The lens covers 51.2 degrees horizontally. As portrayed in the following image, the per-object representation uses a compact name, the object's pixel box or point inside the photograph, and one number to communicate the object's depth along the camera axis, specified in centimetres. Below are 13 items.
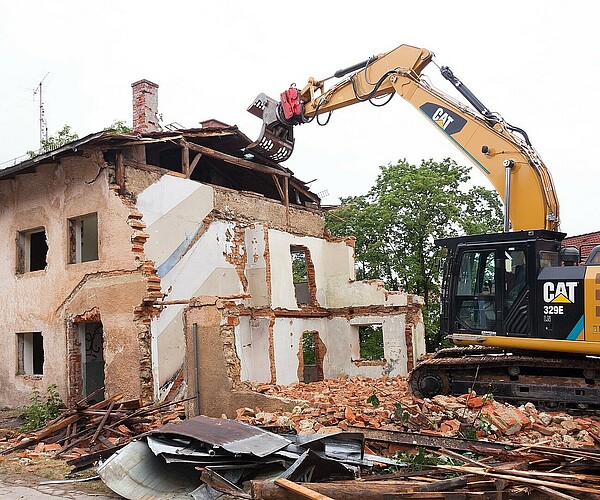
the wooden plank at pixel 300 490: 469
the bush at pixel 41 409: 1232
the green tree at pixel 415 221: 2339
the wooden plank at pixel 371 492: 485
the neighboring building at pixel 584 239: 2263
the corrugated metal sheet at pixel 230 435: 635
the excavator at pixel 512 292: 909
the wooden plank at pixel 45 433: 977
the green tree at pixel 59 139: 2595
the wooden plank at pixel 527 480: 482
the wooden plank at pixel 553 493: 467
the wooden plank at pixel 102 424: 928
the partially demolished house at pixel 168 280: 1241
